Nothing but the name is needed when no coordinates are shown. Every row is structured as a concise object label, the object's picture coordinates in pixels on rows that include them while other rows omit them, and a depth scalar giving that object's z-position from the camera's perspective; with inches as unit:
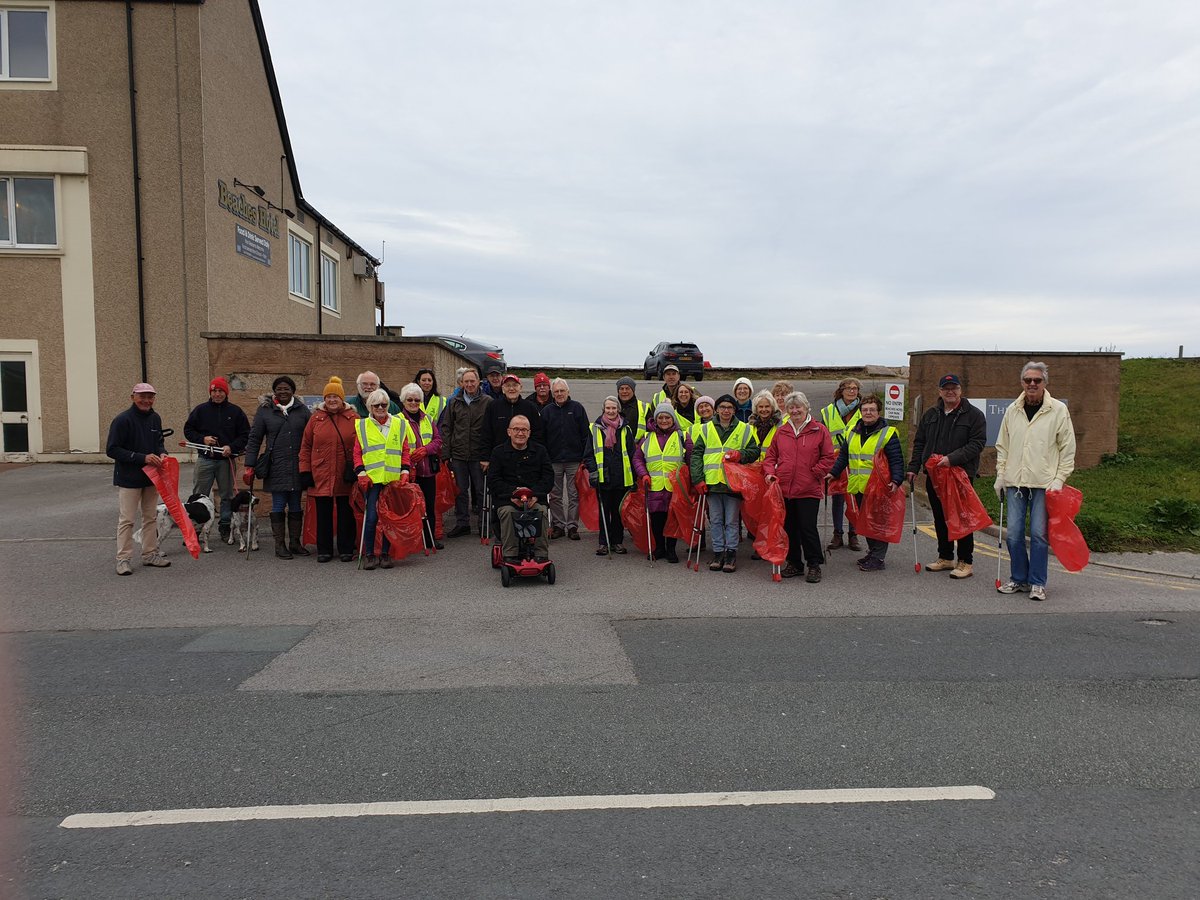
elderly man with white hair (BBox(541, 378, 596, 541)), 406.3
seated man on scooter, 339.9
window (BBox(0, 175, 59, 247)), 676.7
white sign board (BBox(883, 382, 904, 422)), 515.1
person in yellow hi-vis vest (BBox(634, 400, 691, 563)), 365.7
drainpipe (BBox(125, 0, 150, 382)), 672.4
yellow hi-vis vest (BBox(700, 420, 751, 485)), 349.7
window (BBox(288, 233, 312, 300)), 923.4
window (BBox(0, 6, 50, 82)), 669.3
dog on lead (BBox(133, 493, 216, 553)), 364.8
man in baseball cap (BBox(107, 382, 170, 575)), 341.7
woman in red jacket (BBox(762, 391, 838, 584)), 333.1
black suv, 1255.5
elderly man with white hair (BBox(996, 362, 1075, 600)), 302.4
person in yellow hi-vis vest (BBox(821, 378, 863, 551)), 391.9
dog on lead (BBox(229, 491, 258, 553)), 379.2
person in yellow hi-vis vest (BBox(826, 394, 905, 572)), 354.6
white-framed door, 670.5
